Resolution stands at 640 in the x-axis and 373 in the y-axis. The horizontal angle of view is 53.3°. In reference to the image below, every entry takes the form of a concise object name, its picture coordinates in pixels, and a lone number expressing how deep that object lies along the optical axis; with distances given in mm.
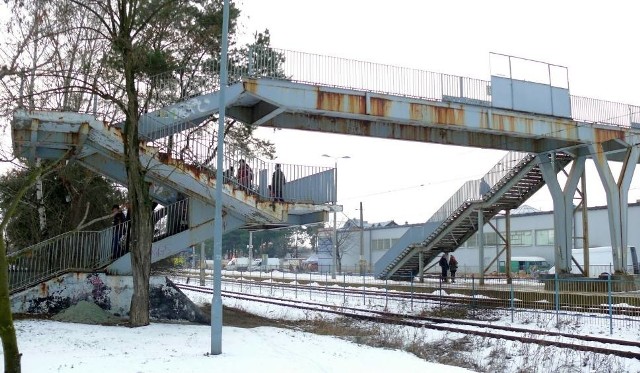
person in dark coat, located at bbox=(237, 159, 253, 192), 18719
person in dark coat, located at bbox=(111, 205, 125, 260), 18844
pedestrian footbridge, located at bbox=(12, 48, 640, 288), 17625
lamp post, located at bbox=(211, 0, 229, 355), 12109
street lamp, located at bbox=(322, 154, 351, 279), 20859
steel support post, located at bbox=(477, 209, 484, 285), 30359
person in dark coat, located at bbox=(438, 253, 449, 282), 34000
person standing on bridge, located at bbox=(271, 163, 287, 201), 19562
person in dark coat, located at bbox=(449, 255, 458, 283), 34938
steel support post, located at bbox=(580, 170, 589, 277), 27547
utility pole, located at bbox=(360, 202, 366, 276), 51162
